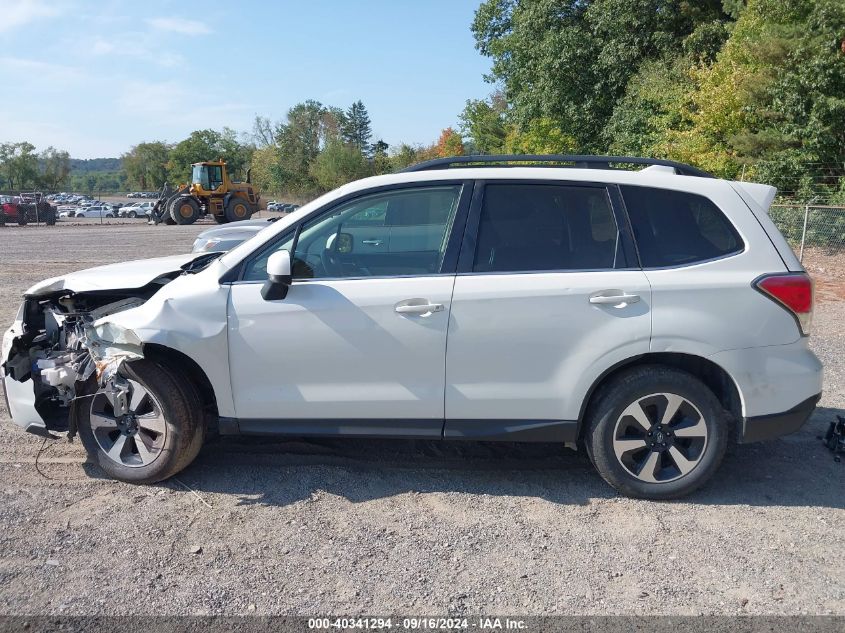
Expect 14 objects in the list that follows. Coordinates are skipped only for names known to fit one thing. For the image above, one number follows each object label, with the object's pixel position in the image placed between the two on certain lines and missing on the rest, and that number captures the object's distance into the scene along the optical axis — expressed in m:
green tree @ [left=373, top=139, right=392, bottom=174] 66.56
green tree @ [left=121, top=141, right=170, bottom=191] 111.12
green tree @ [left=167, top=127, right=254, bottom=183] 93.81
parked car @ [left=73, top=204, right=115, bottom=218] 57.94
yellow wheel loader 35.06
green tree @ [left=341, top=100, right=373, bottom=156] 96.25
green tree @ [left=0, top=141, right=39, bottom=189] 92.56
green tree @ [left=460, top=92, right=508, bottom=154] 49.81
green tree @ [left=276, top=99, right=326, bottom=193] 77.62
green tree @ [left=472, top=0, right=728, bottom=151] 28.83
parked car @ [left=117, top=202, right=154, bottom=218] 56.60
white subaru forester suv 4.03
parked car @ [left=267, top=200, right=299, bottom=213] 52.16
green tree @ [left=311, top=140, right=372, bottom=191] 65.81
